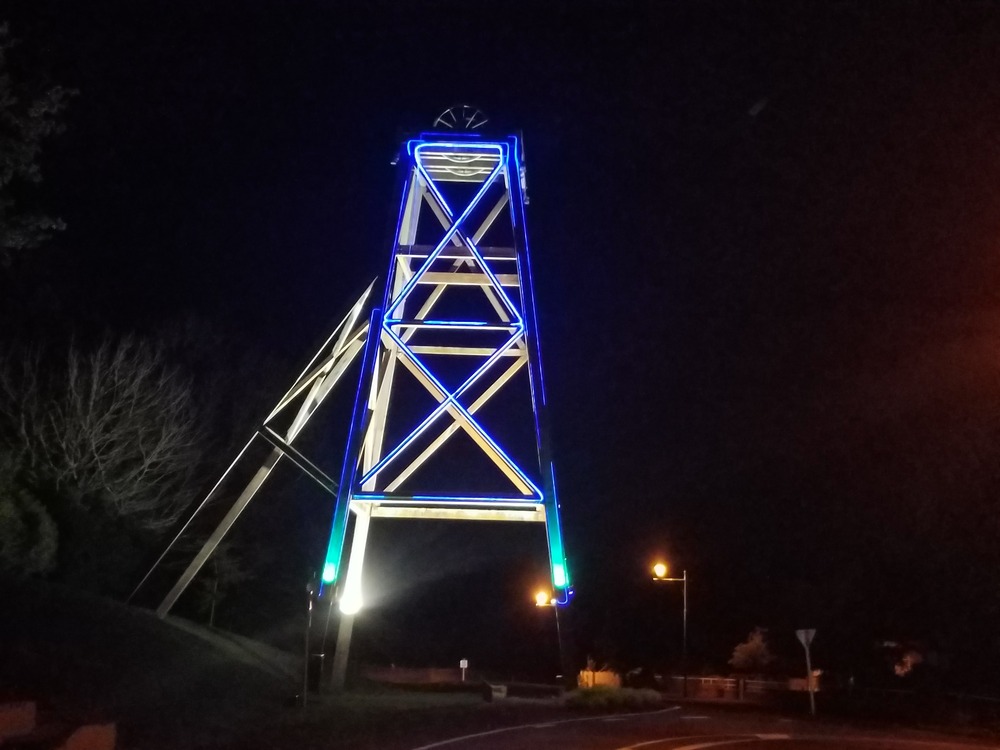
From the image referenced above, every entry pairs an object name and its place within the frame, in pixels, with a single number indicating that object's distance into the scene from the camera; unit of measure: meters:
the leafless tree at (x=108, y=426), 22.50
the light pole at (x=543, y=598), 28.88
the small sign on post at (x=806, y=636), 21.52
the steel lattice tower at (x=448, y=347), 16.50
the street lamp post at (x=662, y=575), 31.77
